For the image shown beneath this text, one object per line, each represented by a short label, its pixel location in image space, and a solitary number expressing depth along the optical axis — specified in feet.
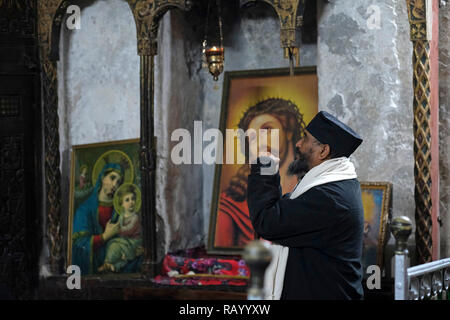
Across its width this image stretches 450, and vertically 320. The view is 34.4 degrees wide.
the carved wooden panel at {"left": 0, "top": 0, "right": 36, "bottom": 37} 22.74
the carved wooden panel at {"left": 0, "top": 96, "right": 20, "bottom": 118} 22.68
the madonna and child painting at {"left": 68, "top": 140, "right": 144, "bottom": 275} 22.56
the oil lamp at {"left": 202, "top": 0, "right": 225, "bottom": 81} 19.84
